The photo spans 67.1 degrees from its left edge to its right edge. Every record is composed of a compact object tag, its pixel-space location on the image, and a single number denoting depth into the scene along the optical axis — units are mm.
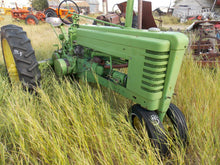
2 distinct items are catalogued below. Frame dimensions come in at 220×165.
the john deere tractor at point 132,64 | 1433
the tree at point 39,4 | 23969
